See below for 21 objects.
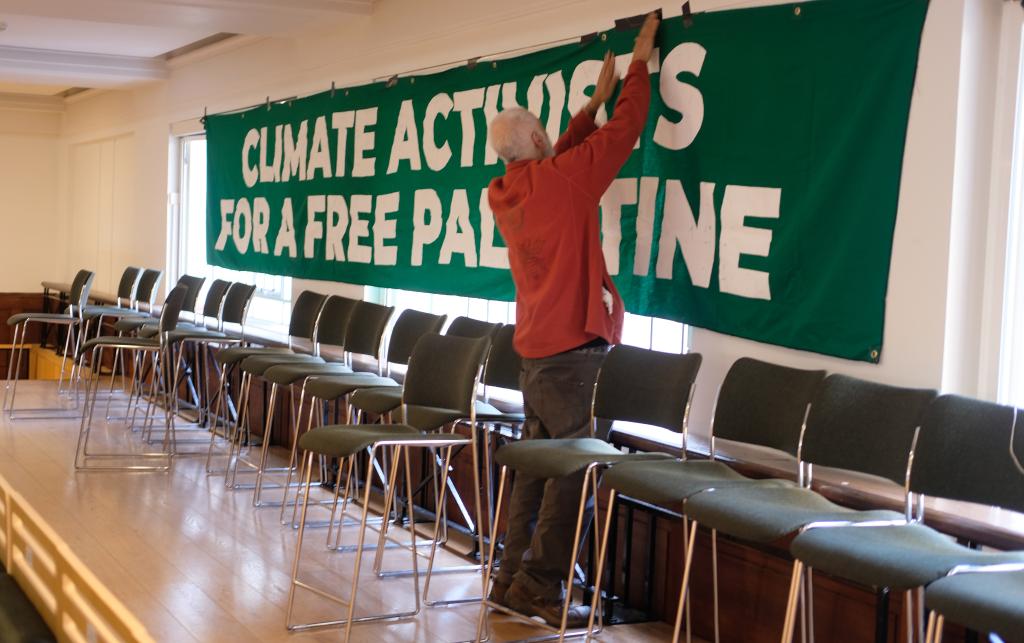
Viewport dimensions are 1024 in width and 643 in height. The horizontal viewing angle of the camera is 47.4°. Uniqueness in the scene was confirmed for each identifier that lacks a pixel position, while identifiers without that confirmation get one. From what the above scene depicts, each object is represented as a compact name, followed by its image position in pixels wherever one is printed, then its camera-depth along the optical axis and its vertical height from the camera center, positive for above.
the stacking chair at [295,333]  6.50 -0.56
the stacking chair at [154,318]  8.22 -0.65
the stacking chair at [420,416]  3.91 -0.66
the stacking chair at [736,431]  3.30 -0.56
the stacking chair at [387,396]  4.76 -0.65
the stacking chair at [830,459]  2.93 -0.57
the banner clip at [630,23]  4.53 +0.89
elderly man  4.09 -0.18
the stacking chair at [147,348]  6.68 -0.69
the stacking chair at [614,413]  3.62 -0.56
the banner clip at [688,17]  4.29 +0.86
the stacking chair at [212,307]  7.75 -0.52
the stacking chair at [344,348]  5.72 -0.57
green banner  3.61 +0.30
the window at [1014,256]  3.38 +0.02
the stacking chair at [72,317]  8.84 -0.70
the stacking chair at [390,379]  5.11 -0.64
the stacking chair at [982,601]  2.22 -0.67
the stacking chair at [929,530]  2.53 -0.65
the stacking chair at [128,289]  9.55 -0.51
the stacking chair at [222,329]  7.21 -0.63
